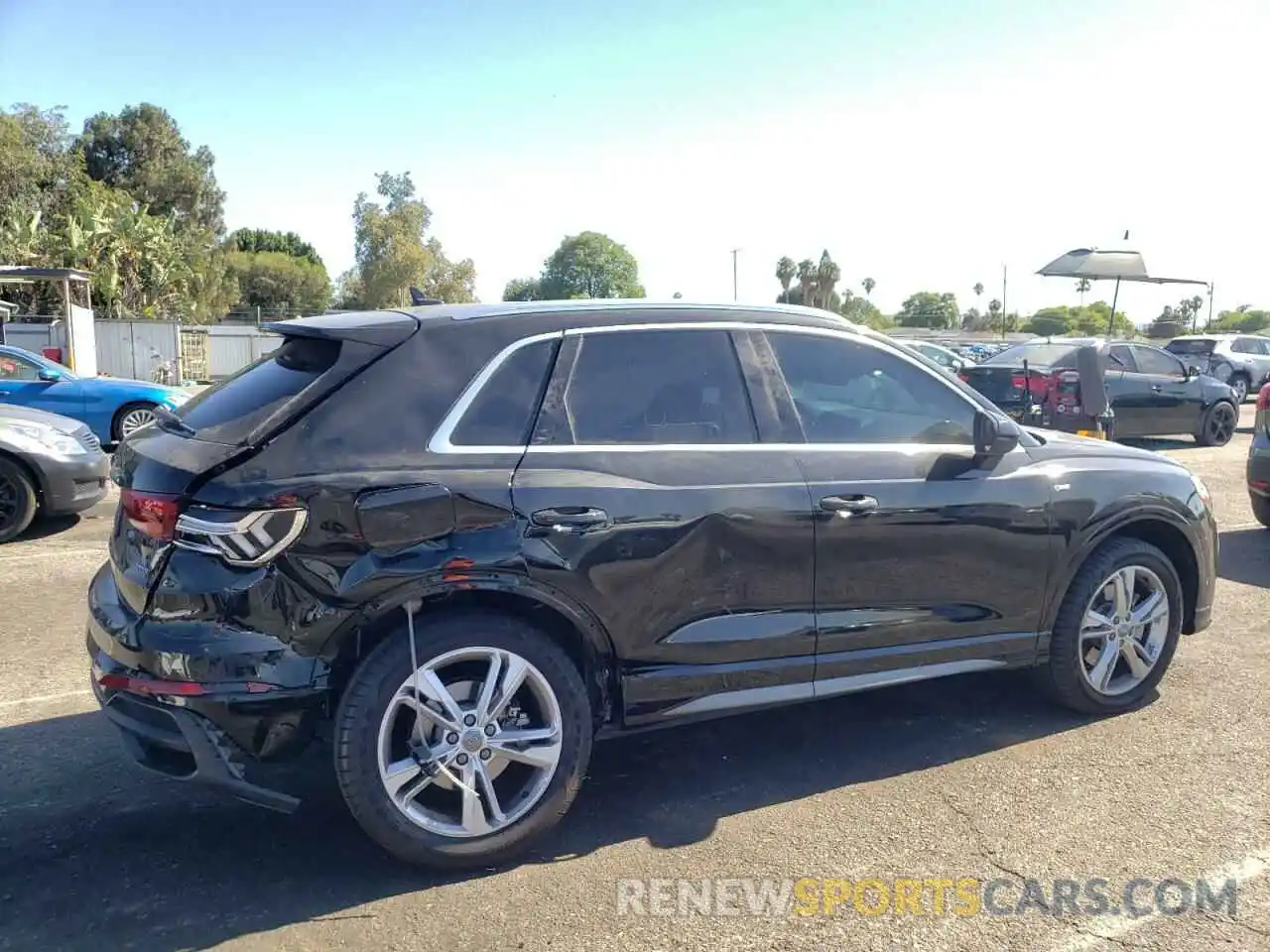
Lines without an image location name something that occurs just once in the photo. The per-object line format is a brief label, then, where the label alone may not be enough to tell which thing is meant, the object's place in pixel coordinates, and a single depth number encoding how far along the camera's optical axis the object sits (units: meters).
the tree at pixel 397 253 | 43.94
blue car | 11.81
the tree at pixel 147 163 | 55.31
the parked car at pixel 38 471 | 8.11
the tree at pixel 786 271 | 84.12
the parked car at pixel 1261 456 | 8.20
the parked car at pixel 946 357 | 14.89
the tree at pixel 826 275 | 83.62
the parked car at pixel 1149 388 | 13.48
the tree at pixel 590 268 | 83.25
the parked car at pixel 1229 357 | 23.83
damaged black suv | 3.12
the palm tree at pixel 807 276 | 78.12
